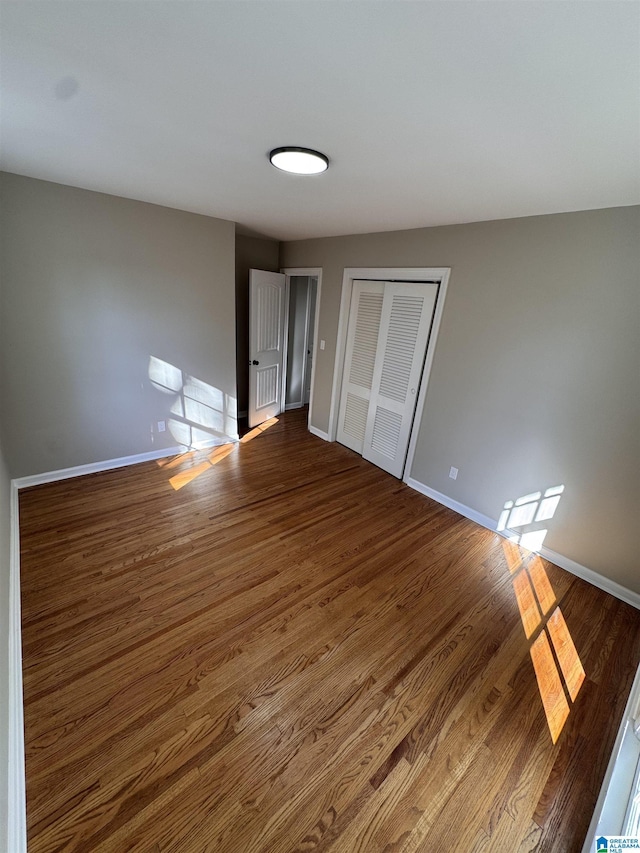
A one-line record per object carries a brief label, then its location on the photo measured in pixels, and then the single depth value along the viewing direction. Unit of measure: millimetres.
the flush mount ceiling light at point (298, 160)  1535
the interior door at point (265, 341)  4055
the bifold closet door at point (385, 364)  3098
